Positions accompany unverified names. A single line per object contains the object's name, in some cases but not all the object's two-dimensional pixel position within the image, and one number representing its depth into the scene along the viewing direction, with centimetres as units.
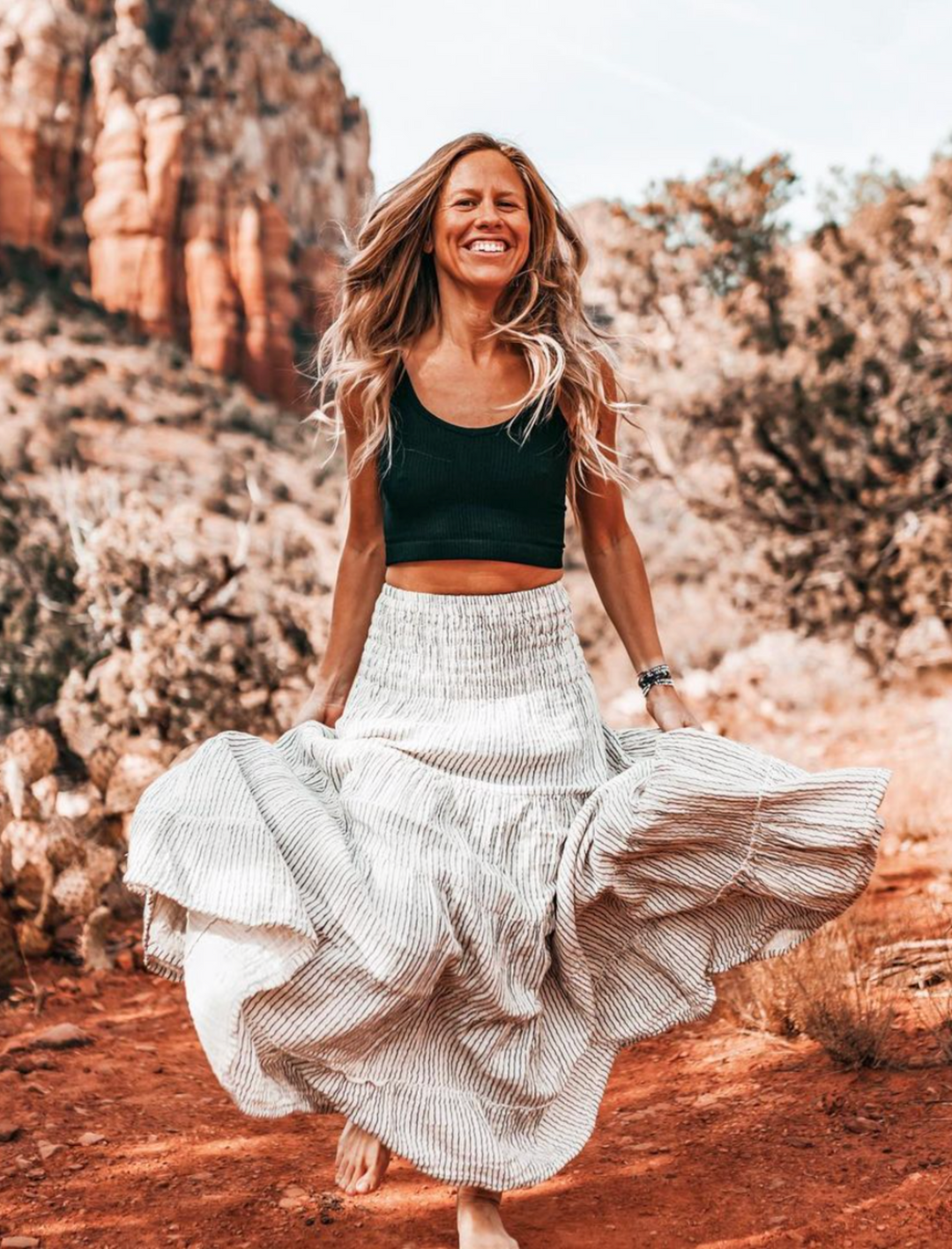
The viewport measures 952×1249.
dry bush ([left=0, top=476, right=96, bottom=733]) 729
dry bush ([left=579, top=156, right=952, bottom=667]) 966
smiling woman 213
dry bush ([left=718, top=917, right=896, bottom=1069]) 316
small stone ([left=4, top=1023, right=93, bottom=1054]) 365
